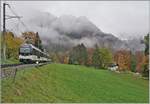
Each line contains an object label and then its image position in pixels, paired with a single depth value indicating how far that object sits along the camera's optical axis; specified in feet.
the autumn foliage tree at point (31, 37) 137.47
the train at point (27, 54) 76.78
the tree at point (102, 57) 195.57
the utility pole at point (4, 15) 60.40
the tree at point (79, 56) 227.00
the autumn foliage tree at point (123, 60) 200.71
